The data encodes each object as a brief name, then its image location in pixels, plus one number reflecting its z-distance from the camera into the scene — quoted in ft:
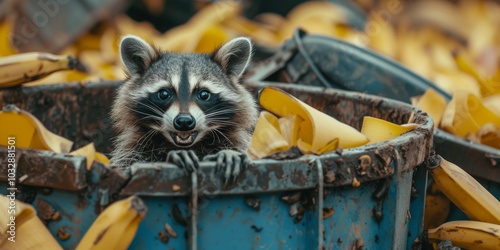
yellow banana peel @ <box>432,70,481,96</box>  17.81
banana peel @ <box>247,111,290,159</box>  8.13
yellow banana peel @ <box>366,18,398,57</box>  21.06
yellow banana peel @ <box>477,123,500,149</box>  11.70
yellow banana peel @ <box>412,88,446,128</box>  12.31
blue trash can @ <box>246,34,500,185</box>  13.70
